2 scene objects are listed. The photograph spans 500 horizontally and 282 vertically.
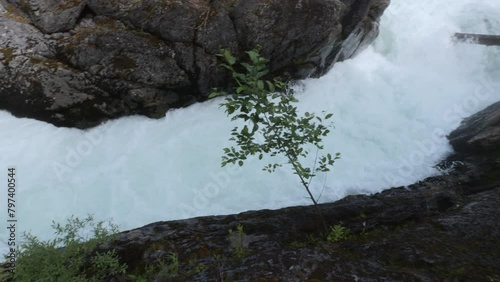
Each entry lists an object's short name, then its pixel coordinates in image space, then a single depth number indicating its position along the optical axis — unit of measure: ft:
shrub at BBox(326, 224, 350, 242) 14.37
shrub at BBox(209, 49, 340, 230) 11.62
